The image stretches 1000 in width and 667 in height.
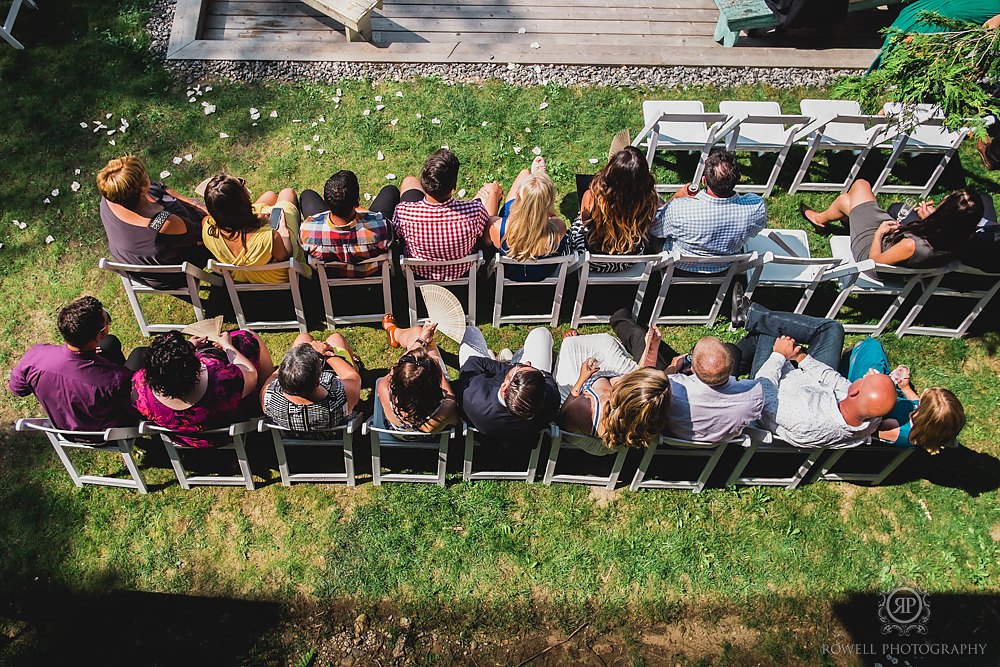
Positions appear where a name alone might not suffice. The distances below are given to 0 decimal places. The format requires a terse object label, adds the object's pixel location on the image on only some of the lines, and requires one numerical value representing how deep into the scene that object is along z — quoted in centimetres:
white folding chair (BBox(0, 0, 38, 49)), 793
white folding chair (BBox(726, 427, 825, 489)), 486
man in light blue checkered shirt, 543
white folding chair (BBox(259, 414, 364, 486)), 469
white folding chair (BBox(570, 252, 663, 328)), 562
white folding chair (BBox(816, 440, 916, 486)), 525
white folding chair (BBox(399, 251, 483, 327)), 540
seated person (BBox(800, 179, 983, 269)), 537
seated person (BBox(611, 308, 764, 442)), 455
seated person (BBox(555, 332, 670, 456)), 433
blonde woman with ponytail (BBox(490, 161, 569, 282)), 516
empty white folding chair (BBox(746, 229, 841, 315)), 565
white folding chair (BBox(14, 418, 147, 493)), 454
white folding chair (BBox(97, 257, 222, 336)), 516
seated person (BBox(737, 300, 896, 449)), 470
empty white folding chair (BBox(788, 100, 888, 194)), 674
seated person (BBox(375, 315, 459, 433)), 429
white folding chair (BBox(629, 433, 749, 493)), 486
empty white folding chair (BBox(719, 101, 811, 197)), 652
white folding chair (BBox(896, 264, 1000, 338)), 592
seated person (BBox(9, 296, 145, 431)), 452
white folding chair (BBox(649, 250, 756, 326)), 561
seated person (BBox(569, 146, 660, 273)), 523
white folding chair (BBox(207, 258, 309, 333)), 533
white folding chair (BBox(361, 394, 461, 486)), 475
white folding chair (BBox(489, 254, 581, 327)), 553
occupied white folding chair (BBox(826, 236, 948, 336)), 580
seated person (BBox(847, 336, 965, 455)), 454
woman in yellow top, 502
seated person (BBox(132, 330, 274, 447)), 425
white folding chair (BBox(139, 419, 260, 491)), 459
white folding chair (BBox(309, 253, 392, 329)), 550
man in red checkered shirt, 525
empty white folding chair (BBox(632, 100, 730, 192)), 671
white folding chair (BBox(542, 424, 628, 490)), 485
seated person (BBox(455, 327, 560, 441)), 433
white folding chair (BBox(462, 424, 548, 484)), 505
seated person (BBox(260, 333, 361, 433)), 434
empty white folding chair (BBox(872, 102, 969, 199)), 687
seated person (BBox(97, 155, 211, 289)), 522
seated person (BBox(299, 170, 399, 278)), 518
